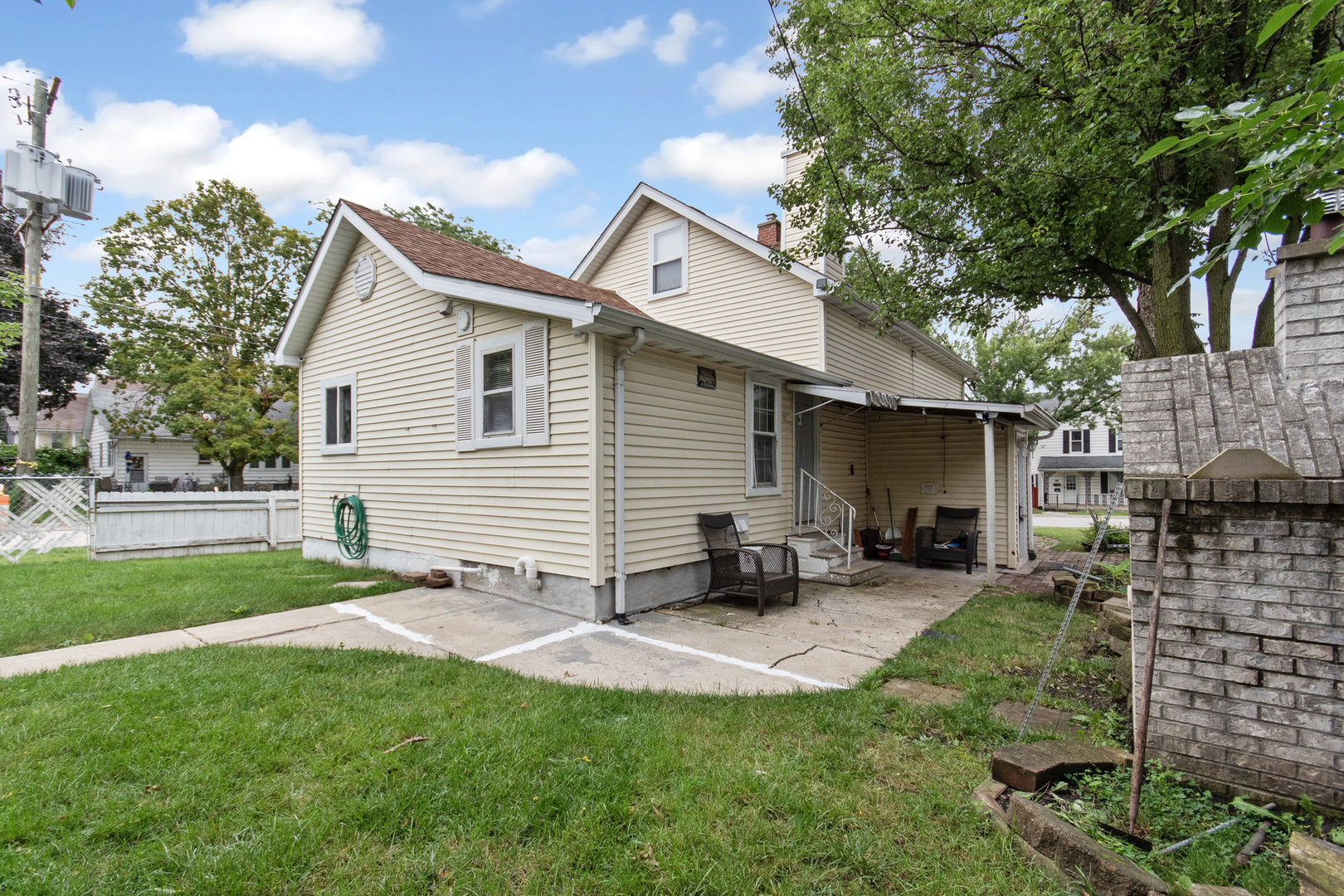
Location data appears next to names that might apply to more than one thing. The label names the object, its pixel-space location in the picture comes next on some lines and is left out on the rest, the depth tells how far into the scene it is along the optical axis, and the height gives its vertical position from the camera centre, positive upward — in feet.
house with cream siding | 20.80 +2.20
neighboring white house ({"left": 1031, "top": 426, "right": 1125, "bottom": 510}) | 105.91 -2.45
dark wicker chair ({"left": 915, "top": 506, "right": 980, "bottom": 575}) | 31.48 -4.49
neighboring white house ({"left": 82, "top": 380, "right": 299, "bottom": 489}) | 86.79 +0.59
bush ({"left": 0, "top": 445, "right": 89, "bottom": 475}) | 62.59 +0.72
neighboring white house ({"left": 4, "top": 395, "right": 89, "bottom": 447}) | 111.24 +7.96
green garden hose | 30.07 -3.34
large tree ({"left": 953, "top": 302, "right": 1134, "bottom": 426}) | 87.71 +14.13
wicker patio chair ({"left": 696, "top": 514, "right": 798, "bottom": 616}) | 22.33 -4.36
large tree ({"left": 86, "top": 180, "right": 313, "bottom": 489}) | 63.10 +16.70
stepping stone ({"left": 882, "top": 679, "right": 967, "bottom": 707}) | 13.44 -5.60
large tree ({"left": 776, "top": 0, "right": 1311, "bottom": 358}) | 20.54 +13.13
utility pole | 41.50 +8.64
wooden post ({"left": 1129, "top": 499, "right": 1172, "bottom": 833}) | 7.58 -3.31
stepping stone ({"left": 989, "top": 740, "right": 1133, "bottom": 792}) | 9.02 -4.86
